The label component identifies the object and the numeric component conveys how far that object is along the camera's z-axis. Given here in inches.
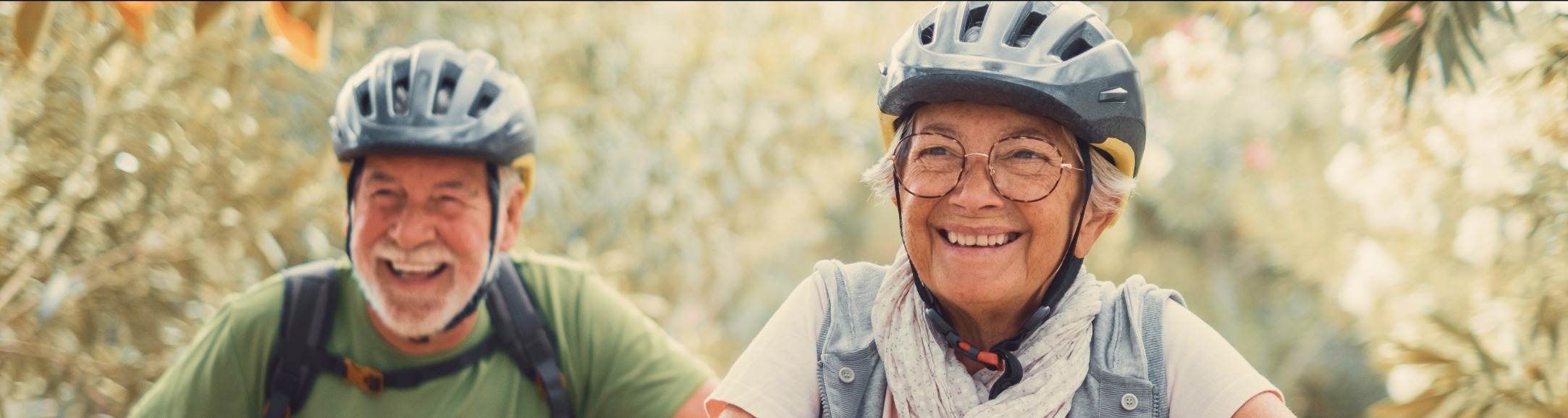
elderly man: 121.8
